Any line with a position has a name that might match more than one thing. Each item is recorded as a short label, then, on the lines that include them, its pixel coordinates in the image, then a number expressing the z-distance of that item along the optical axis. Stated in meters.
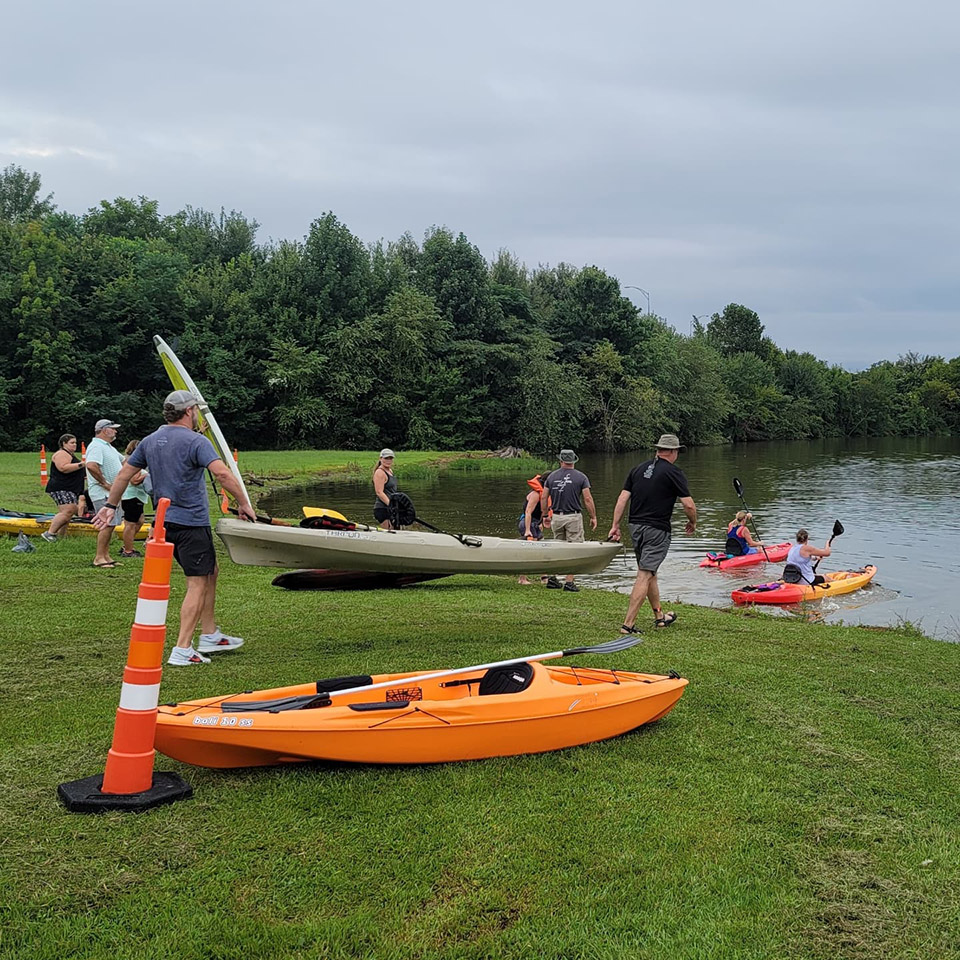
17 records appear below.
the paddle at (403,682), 4.52
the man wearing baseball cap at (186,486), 6.03
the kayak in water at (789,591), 13.31
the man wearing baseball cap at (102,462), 10.95
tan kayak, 8.30
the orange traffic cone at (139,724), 3.97
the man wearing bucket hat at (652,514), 8.09
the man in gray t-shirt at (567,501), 11.74
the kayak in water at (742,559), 16.39
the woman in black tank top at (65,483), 11.82
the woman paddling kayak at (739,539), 16.88
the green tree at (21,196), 63.41
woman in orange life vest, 12.79
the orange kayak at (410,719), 4.26
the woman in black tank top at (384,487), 11.39
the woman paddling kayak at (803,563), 14.12
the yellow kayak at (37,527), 12.26
